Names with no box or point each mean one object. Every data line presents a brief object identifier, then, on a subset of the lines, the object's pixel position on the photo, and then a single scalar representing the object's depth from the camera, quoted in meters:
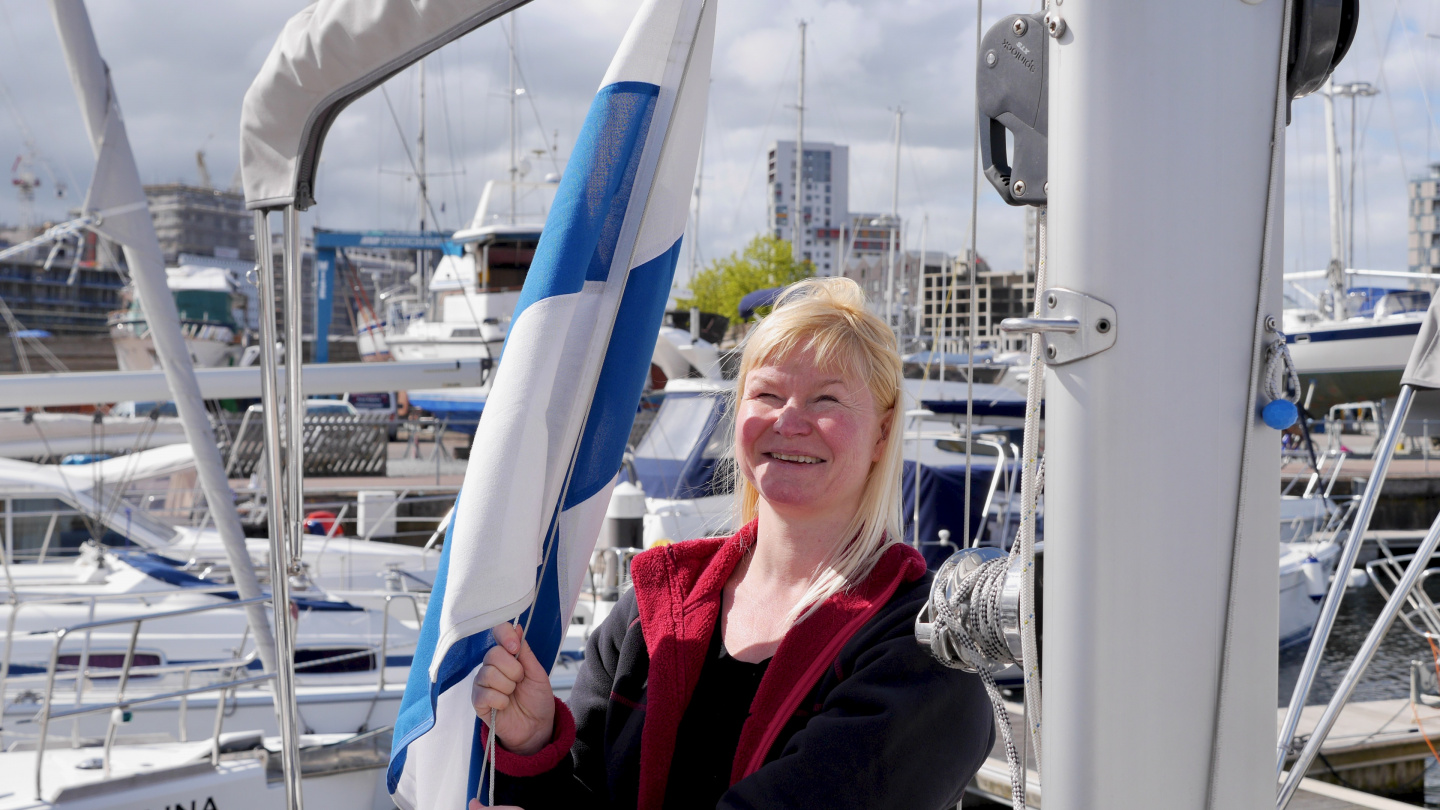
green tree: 43.00
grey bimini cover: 2.18
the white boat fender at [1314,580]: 12.34
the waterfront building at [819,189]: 154.38
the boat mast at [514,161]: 32.34
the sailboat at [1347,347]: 22.95
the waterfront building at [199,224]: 132.12
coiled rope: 1.46
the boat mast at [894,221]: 25.80
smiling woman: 1.77
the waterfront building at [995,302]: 55.20
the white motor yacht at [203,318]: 38.25
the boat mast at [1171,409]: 1.31
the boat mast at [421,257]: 37.39
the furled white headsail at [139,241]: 4.13
